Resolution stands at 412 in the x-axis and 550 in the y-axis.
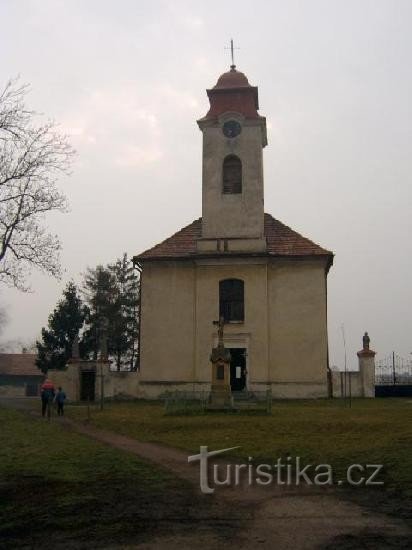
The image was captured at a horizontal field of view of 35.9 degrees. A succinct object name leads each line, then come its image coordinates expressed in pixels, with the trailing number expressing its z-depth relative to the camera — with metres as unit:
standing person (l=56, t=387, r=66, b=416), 25.06
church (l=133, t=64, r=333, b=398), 33.03
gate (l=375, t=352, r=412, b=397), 35.66
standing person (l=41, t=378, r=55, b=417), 24.49
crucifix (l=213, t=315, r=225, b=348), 27.15
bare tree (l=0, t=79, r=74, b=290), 25.75
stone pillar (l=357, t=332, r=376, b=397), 33.16
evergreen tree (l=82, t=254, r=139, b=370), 54.06
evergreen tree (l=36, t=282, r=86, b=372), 46.97
